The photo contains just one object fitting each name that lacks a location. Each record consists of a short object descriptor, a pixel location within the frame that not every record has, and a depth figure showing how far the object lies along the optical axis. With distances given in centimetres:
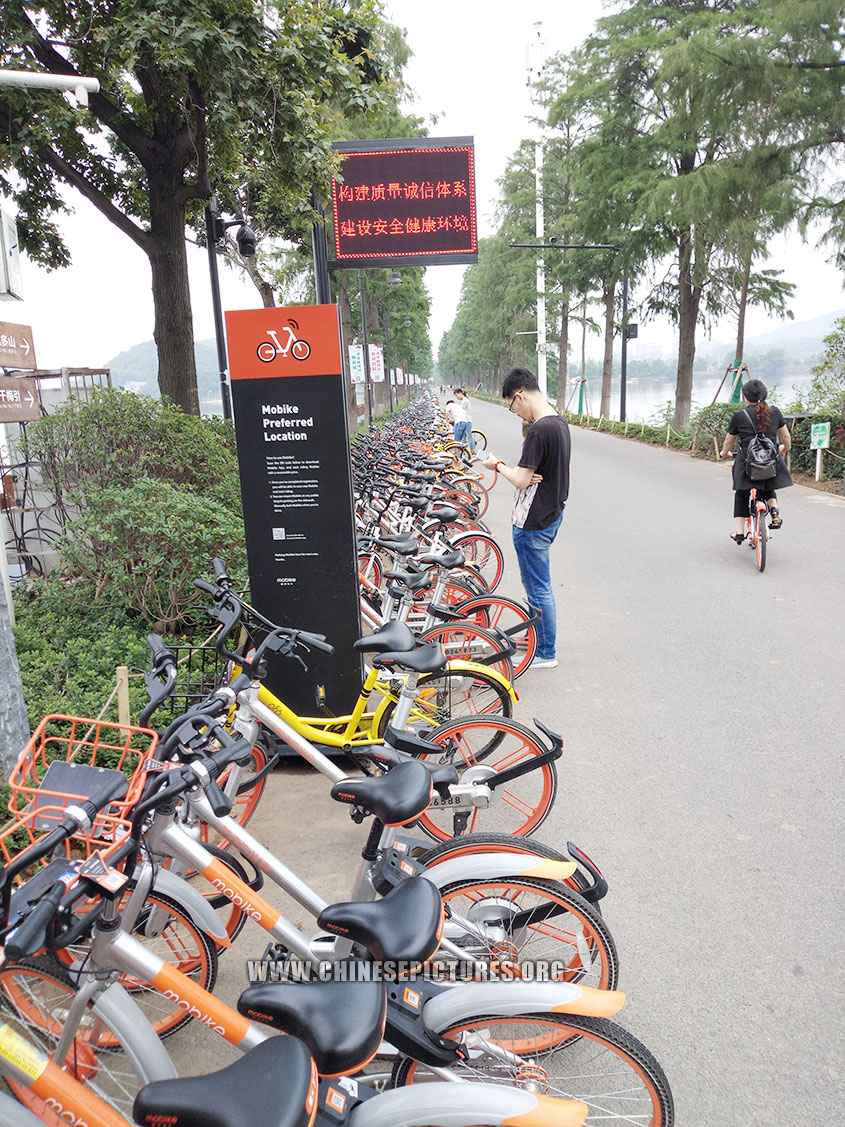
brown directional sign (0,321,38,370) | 453
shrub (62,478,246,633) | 514
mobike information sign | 407
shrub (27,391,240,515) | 587
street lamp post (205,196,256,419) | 939
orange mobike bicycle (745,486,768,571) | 788
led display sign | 793
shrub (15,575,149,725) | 421
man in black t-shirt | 532
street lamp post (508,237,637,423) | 2112
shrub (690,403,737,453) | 1717
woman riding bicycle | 792
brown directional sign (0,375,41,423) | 472
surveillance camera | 962
